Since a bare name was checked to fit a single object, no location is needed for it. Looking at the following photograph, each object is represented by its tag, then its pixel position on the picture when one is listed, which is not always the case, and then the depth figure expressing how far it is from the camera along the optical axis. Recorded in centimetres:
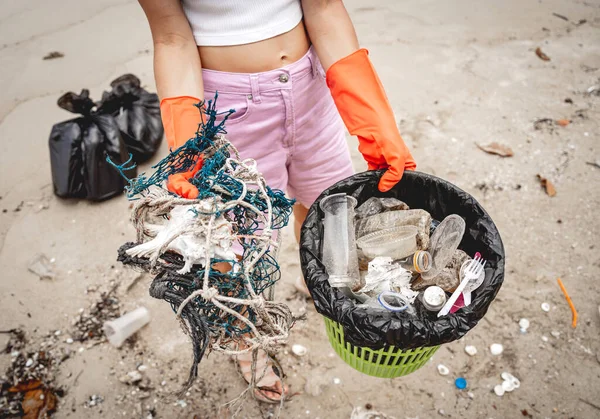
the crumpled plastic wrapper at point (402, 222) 144
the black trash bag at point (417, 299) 114
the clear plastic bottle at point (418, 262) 137
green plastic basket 135
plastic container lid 141
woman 130
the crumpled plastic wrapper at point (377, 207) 154
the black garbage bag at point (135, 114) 291
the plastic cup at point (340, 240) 140
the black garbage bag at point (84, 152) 267
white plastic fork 130
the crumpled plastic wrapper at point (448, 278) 139
